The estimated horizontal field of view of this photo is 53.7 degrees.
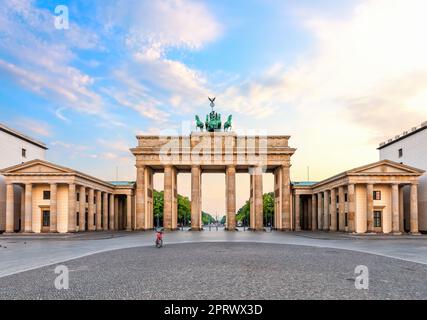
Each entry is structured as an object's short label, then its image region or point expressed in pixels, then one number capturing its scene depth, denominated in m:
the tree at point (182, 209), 133.12
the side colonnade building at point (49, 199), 59.41
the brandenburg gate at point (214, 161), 75.75
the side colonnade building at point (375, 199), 57.25
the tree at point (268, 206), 135.75
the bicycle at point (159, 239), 33.69
